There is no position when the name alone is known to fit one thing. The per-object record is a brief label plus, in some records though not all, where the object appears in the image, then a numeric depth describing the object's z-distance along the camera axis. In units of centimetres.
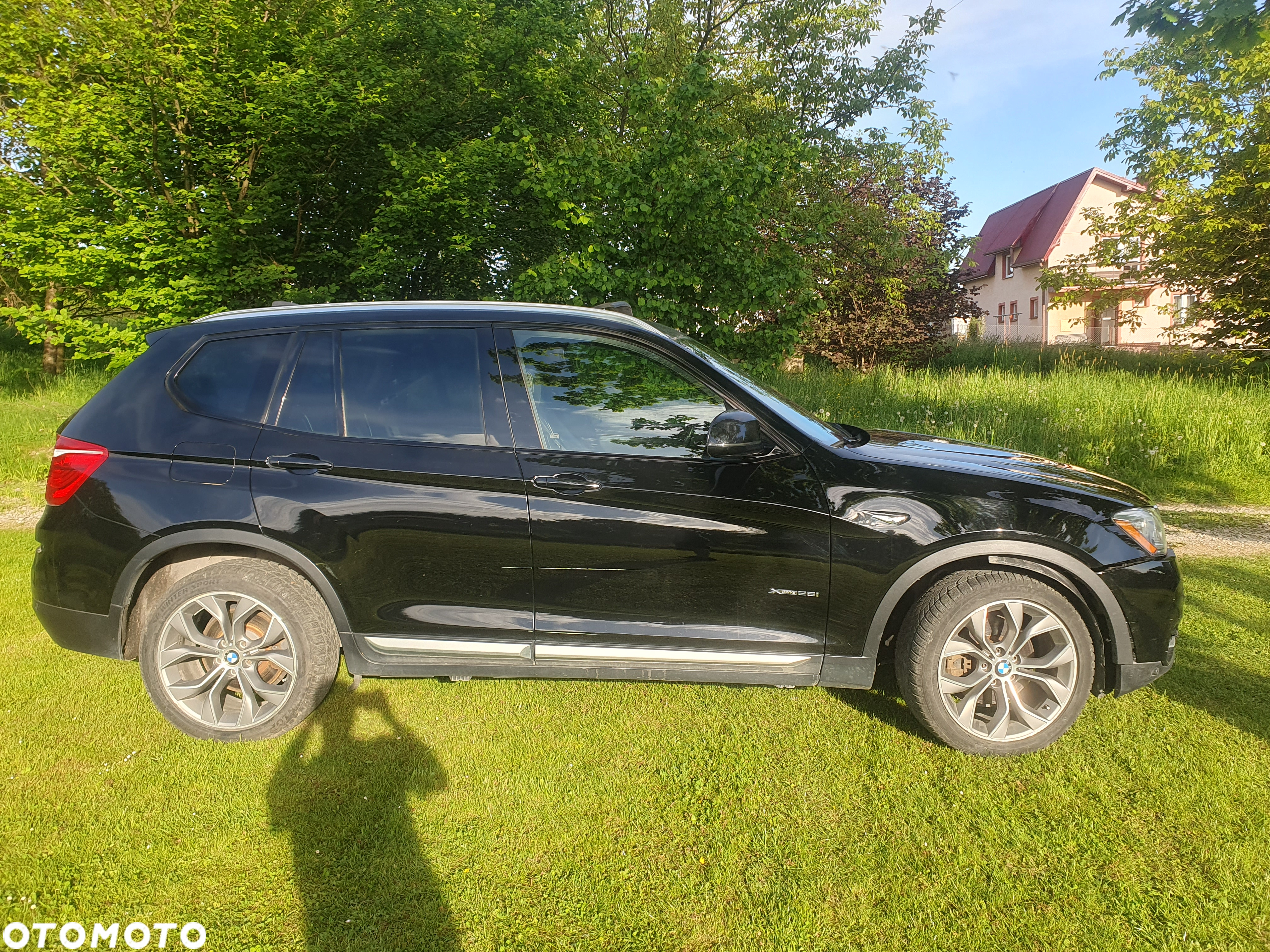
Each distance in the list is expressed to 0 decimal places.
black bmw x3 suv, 318
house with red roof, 3512
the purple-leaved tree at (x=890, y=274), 1833
